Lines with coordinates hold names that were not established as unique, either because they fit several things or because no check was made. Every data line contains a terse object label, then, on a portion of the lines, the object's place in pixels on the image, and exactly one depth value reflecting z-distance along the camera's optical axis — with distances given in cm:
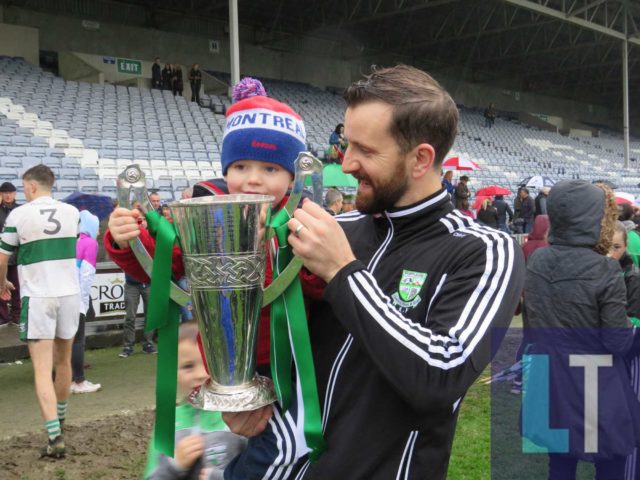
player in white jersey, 459
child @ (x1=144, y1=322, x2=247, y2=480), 183
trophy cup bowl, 128
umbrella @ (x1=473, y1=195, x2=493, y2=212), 1460
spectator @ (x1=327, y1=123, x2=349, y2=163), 891
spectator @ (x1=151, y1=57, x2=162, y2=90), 2038
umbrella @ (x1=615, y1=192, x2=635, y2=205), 587
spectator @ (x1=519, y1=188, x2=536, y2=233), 1495
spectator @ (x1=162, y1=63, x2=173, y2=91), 2073
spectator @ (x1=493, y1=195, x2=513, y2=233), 1484
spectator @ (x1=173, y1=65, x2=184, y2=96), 2040
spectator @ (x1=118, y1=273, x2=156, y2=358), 732
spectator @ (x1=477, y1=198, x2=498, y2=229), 1372
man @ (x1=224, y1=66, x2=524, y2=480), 118
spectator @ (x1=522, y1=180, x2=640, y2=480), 294
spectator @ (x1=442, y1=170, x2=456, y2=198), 1234
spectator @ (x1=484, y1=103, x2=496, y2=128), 3132
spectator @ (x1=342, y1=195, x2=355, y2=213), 870
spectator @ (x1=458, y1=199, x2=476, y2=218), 1289
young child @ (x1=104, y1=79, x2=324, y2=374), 167
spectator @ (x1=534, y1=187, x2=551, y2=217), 1344
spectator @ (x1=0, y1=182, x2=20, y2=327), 791
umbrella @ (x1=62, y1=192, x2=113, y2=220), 885
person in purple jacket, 582
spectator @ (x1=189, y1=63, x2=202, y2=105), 2038
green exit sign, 2300
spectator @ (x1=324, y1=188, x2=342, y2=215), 794
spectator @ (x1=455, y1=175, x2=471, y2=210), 1302
